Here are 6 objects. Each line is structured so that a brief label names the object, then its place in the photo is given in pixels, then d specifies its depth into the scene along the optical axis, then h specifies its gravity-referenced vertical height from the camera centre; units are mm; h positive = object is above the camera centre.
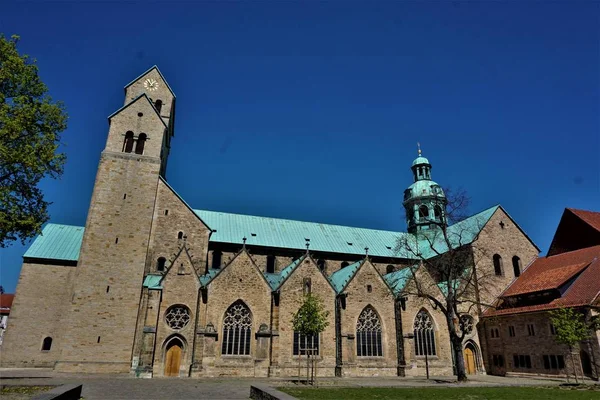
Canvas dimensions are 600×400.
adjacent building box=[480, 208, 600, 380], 26922 +2546
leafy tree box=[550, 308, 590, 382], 24375 +906
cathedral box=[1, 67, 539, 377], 27312 +3090
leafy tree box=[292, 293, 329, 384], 24719 +1161
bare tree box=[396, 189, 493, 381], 27297 +5818
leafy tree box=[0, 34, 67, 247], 17578 +8506
